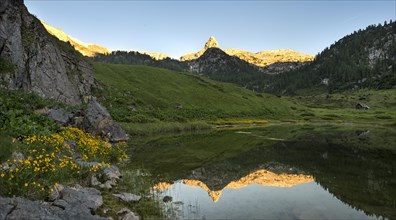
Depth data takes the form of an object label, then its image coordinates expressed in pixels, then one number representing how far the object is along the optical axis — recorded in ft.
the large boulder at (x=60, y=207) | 29.75
